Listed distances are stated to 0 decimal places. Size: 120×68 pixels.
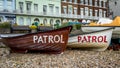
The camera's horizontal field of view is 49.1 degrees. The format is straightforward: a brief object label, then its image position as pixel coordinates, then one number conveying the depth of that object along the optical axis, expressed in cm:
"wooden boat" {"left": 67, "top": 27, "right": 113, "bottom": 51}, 643
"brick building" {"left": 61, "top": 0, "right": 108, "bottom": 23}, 2618
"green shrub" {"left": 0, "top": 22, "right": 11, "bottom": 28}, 1243
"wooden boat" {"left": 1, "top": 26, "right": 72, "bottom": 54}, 576
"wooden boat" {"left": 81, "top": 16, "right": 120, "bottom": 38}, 705
